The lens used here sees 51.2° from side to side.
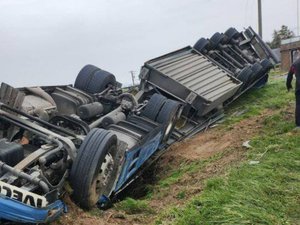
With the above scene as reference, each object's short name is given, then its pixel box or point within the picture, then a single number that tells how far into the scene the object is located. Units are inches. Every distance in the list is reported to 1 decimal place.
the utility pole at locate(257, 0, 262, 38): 800.7
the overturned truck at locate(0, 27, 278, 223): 96.3
